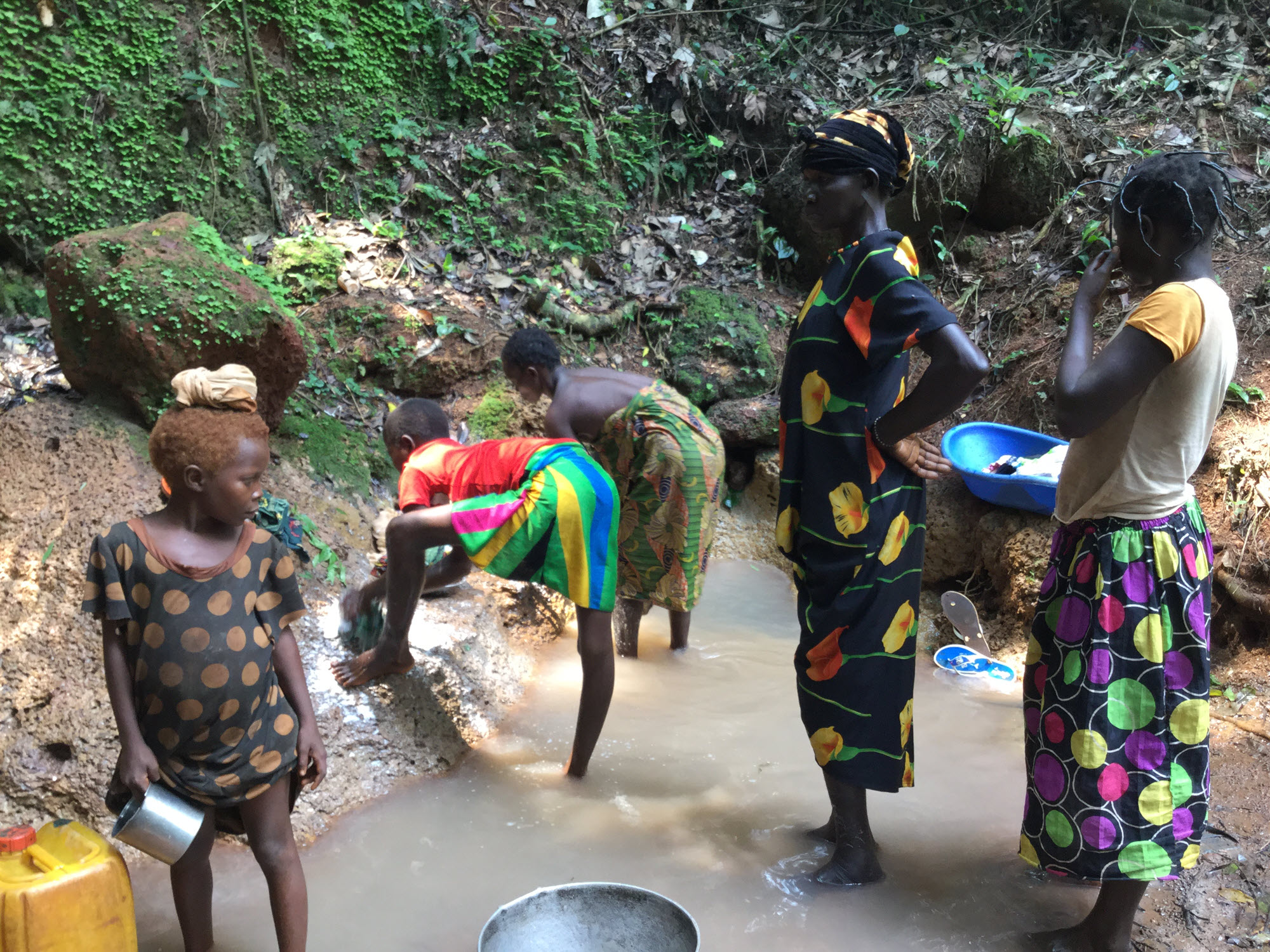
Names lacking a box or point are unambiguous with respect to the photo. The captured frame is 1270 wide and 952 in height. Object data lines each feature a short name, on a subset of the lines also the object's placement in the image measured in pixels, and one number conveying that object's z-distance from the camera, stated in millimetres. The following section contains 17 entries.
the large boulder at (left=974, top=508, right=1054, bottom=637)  4516
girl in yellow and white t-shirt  2031
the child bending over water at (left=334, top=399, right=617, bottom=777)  2859
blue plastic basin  4668
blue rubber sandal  4285
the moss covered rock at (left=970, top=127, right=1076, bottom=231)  6535
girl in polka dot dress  1854
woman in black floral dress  2383
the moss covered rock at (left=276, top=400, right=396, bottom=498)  4277
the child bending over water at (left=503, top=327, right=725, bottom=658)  3504
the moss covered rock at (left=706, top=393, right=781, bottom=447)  5727
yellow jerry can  1684
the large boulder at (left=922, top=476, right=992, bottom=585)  5027
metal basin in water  2059
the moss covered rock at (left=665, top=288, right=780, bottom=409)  6078
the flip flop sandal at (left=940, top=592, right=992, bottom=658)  4484
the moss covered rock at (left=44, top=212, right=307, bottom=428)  3428
